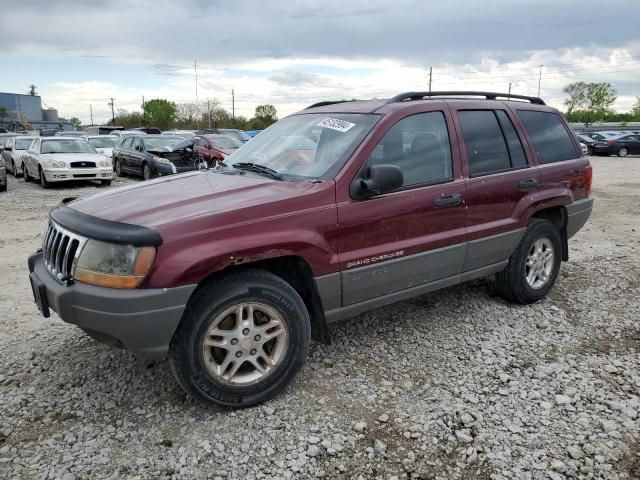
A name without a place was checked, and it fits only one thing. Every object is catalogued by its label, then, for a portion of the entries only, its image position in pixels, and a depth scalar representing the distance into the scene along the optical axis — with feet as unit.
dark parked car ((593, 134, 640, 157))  94.73
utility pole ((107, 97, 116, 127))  271.47
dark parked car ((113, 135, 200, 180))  50.34
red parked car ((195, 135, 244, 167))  50.80
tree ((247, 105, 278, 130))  228.33
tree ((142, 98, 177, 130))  259.80
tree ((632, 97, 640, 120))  297.12
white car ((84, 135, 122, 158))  65.49
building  283.42
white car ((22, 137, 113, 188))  46.57
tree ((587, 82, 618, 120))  270.67
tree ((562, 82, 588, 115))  277.03
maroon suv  9.29
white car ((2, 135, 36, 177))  57.77
